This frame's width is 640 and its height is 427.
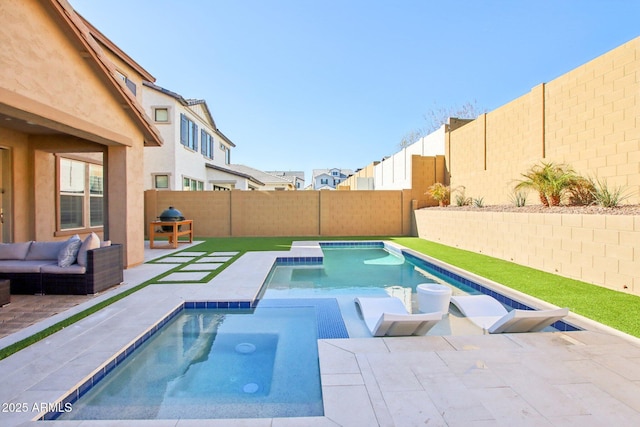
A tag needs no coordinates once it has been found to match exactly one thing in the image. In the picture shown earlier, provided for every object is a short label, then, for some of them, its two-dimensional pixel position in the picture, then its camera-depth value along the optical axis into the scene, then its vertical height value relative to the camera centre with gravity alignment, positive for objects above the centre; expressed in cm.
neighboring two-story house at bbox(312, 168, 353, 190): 5744 +581
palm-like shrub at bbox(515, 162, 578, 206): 738 +67
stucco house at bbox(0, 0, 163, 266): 425 +145
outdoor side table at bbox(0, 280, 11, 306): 439 -108
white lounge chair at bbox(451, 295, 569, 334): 362 -126
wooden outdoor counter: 1016 -66
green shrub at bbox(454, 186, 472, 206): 1212 +46
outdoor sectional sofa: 500 -92
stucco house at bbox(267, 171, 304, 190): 5923 +687
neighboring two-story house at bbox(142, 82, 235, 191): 1500 +329
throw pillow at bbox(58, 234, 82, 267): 505 -64
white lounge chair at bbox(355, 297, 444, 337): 347 -122
